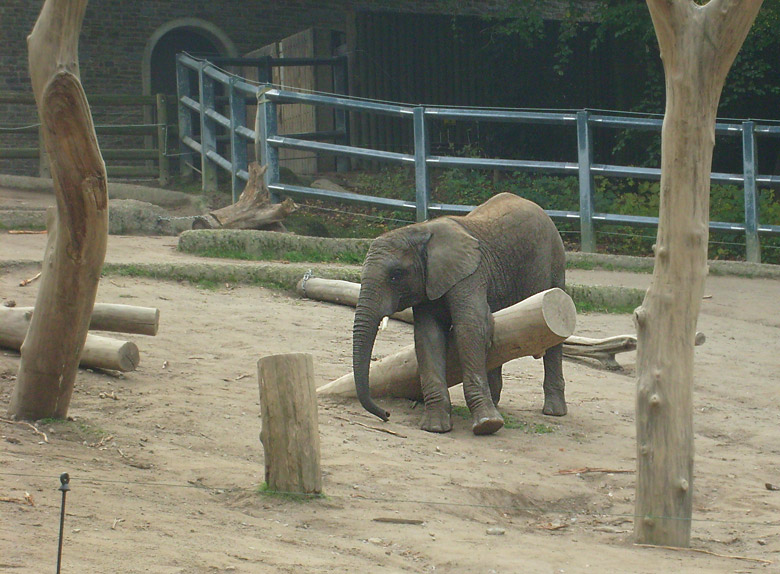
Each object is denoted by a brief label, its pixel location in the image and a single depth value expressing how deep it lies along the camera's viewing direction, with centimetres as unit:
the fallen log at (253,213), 2412
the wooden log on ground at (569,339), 1661
